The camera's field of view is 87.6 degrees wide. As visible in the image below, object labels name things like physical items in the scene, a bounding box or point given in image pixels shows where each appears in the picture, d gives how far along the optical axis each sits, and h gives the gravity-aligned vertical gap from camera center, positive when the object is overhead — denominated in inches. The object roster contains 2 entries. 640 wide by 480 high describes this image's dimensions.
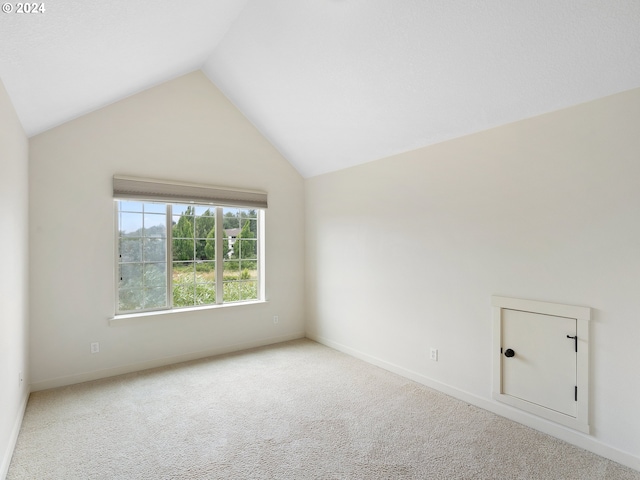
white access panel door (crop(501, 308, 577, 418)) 91.0 -36.2
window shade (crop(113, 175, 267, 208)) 135.7 +19.8
